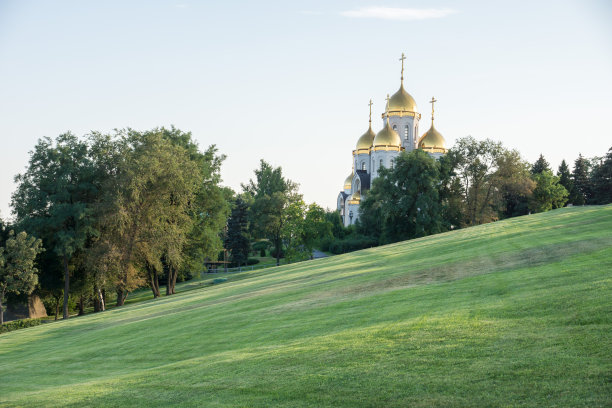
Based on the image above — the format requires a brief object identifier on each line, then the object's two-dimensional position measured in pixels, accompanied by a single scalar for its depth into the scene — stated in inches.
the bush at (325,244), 2890.0
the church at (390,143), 3390.7
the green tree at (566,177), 3021.7
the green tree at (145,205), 1553.9
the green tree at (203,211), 1900.8
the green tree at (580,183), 3026.6
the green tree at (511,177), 2368.4
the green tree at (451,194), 2459.4
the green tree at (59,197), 1581.0
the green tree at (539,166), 3235.7
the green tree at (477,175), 2444.6
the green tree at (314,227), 2484.0
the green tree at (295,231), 2475.4
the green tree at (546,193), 2625.5
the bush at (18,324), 1453.0
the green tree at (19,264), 1483.8
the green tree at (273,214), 2866.6
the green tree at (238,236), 3016.7
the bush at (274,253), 3280.0
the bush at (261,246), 3691.4
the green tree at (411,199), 2306.8
